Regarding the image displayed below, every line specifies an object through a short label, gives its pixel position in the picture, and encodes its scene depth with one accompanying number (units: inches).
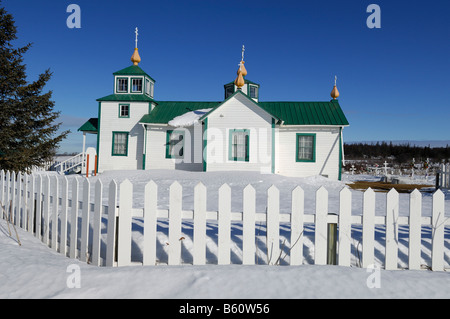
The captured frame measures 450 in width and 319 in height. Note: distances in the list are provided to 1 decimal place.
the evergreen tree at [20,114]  481.4
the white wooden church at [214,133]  656.4
